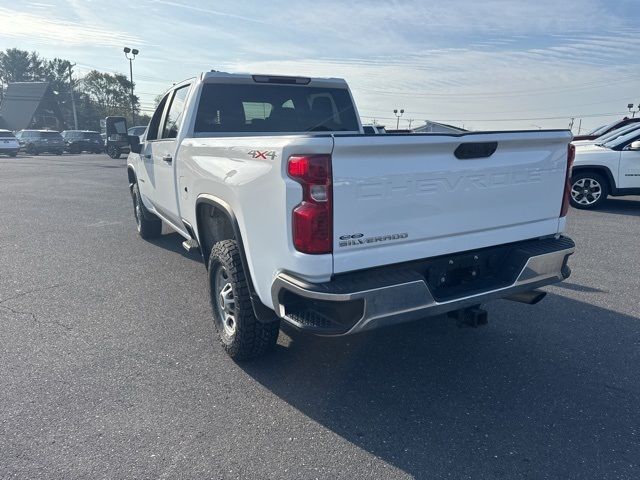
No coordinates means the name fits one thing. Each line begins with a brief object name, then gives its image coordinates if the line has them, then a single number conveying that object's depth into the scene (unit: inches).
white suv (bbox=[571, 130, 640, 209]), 359.9
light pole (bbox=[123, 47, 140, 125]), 1477.5
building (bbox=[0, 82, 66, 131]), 2170.3
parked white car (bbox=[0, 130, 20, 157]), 1181.1
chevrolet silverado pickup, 100.9
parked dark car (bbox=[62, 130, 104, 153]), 1336.1
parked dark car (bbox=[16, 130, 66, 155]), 1267.2
